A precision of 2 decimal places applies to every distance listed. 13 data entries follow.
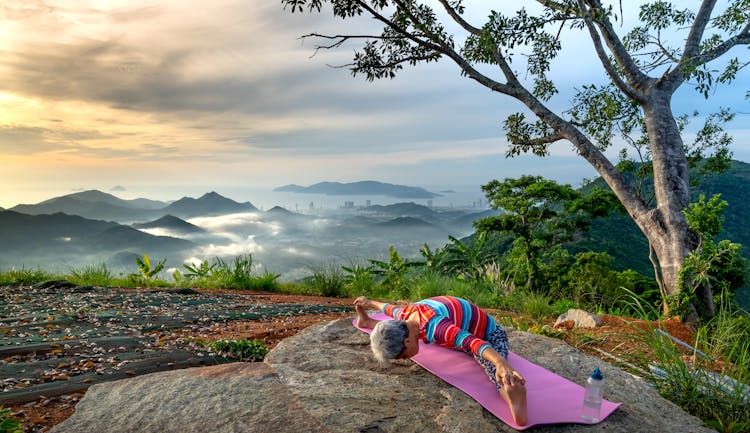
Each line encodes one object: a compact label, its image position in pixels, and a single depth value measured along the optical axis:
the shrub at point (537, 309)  7.39
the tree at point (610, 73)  8.00
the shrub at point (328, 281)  9.75
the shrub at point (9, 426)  2.79
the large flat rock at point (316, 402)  2.94
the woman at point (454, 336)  3.09
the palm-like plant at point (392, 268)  11.08
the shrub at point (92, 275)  9.53
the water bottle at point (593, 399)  3.11
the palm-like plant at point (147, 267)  10.28
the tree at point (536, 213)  13.41
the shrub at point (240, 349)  4.51
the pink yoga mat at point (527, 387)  3.19
